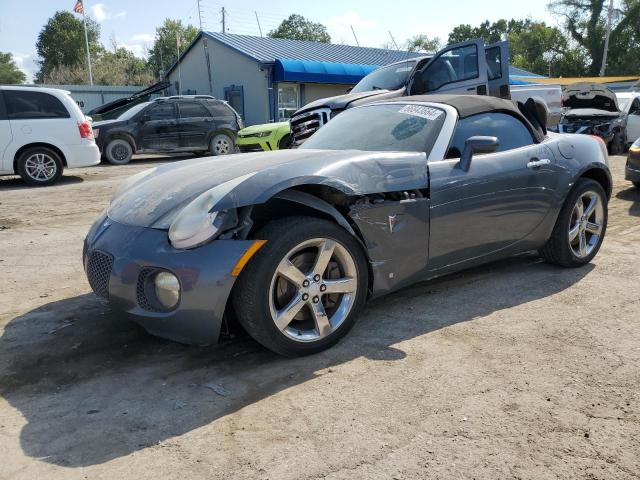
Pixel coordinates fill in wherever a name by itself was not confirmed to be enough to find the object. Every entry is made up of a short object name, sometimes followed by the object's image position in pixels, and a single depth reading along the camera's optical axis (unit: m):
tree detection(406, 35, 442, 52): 72.24
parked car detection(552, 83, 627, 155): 14.32
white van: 9.83
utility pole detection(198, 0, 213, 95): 23.89
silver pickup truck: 9.30
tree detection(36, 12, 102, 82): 52.09
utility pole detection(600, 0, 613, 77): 43.47
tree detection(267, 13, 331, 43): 74.00
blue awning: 20.94
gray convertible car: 2.80
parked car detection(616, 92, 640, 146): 14.80
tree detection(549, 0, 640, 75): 48.53
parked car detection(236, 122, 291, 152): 11.73
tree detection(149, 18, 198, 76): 58.69
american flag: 30.56
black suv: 14.31
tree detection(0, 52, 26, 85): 57.66
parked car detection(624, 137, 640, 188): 7.97
